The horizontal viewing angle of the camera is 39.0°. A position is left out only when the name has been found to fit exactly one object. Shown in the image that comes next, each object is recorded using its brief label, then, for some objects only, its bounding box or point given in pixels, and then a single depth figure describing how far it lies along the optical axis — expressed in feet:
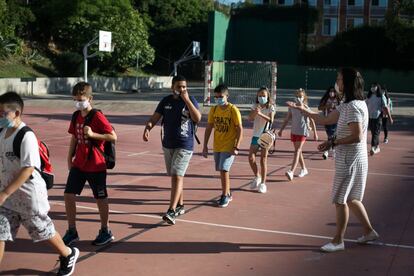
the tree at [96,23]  140.77
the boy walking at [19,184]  15.03
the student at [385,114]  48.76
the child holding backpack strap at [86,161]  19.51
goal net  97.21
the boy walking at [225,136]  26.58
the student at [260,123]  29.40
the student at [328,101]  41.22
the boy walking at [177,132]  23.16
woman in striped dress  19.30
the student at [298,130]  34.17
